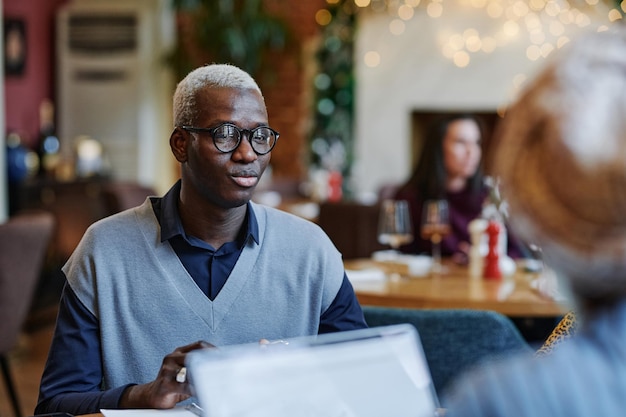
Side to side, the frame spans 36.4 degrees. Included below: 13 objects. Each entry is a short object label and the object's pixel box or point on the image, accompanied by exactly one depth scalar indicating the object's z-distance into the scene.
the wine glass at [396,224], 3.13
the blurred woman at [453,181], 3.75
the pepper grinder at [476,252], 3.20
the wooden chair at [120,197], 4.90
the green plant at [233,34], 7.47
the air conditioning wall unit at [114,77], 7.98
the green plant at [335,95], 7.84
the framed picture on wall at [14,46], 6.97
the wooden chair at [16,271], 3.49
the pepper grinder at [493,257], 3.15
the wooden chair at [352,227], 4.27
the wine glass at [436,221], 3.23
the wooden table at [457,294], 2.70
